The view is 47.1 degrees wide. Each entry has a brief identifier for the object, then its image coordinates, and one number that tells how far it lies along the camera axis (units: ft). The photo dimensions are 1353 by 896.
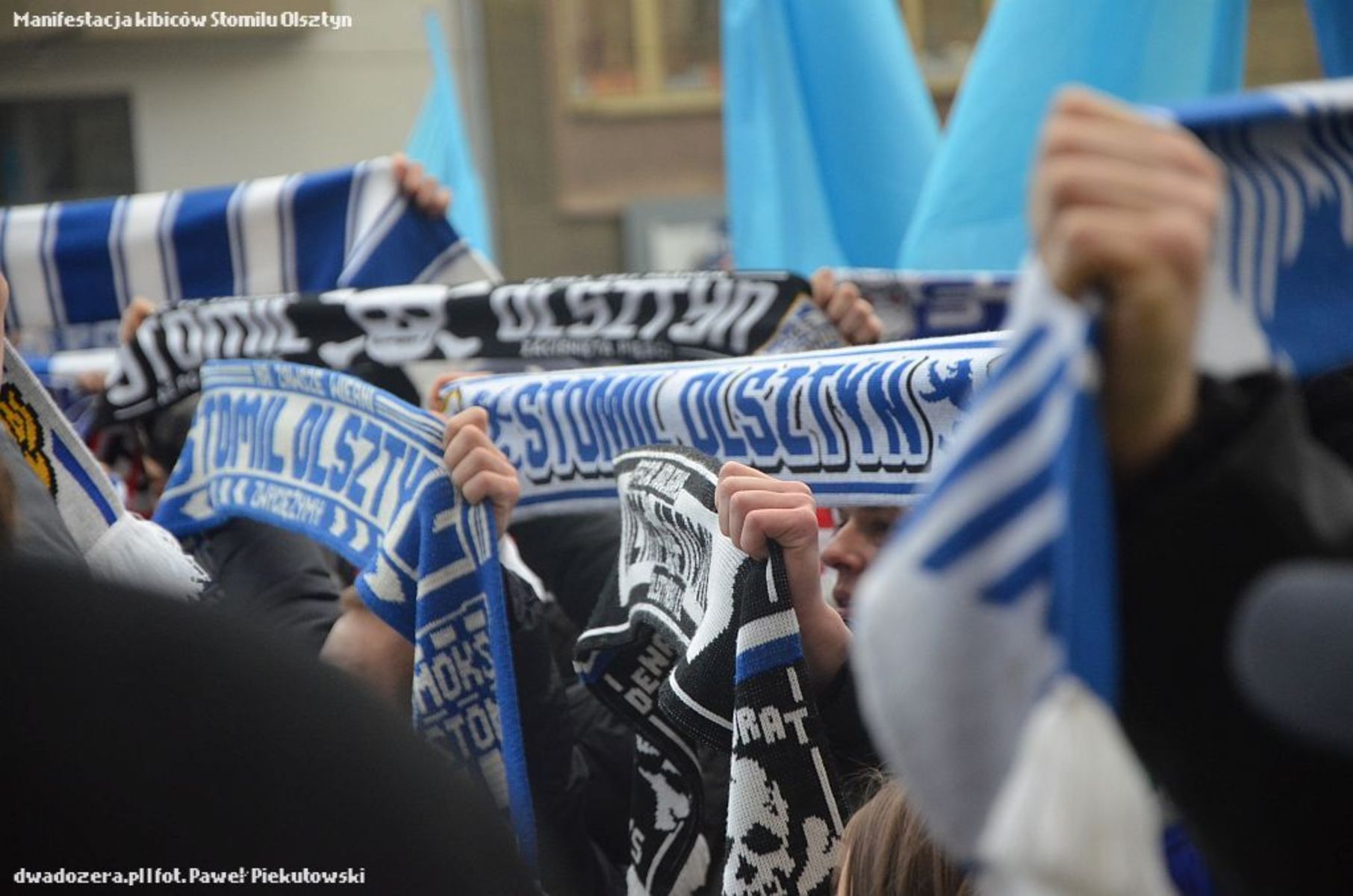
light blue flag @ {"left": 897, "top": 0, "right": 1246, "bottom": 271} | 9.94
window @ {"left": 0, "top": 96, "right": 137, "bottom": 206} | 38.93
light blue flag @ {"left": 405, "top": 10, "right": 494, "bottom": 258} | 20.11
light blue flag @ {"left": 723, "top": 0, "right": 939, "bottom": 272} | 12.30
